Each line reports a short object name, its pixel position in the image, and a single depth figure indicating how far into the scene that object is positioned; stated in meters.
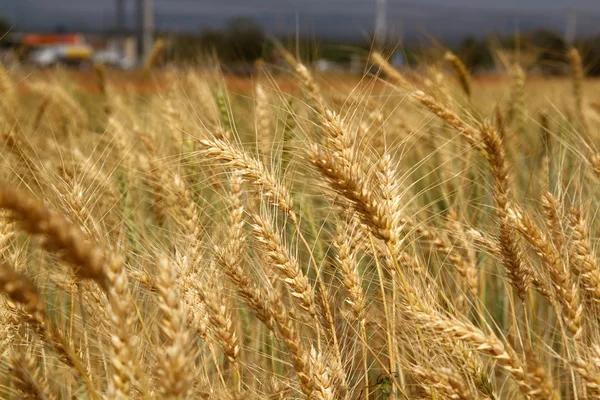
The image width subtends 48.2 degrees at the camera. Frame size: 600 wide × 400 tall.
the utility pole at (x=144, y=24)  20.52
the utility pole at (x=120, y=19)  25.09
